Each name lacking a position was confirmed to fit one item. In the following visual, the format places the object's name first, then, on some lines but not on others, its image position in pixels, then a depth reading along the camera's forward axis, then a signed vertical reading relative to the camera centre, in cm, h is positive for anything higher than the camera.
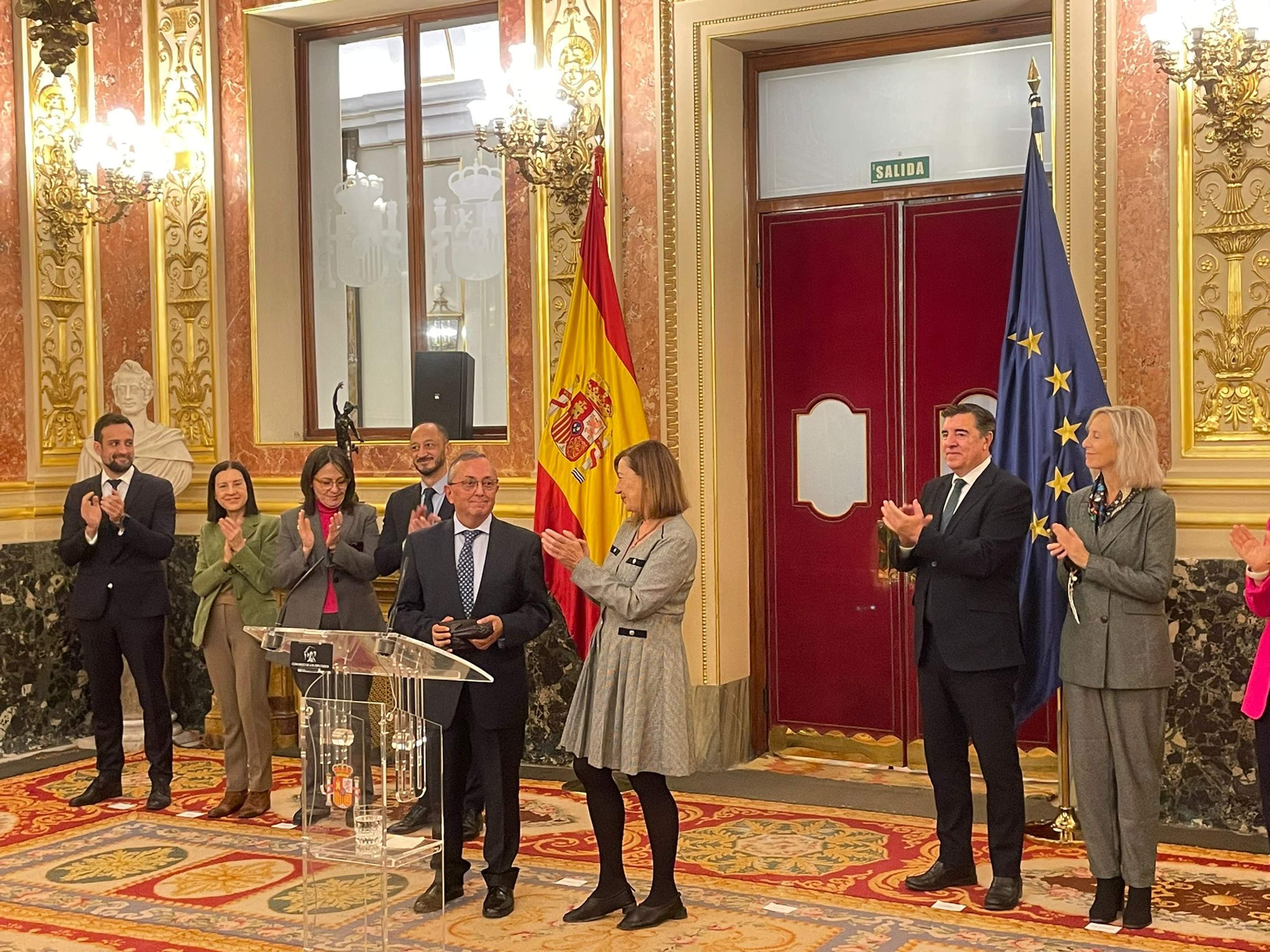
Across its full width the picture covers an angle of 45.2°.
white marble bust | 819 +5
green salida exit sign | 716 +123
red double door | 709 +12
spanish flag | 701 +11
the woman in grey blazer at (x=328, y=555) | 629 -46
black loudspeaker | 780 +26
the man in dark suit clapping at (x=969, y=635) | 520 -71
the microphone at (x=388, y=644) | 428 -57
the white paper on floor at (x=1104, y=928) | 486 -160
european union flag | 588 +11
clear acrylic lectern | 419 -96
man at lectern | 521 -65
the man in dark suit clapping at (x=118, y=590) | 678 -64
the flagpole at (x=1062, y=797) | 595 -147
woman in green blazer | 650 -75
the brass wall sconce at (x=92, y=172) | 798 +146
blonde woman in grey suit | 489 -75
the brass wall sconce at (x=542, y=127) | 702 +145
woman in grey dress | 495 -80
